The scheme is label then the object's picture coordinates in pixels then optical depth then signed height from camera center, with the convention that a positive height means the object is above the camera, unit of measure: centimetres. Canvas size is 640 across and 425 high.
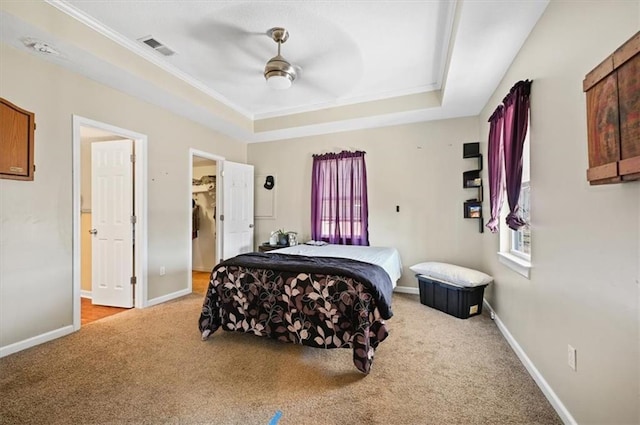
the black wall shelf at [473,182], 375 +41
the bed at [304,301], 214 -72
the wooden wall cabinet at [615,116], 103 +39
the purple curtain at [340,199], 443 +24
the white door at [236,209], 465 +10
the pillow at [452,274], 307 -70
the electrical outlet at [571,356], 149 -77
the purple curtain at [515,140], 208 +56
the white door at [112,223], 347 -10
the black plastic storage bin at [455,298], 308 -97
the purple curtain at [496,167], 269 +46
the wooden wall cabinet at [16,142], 221 +60
